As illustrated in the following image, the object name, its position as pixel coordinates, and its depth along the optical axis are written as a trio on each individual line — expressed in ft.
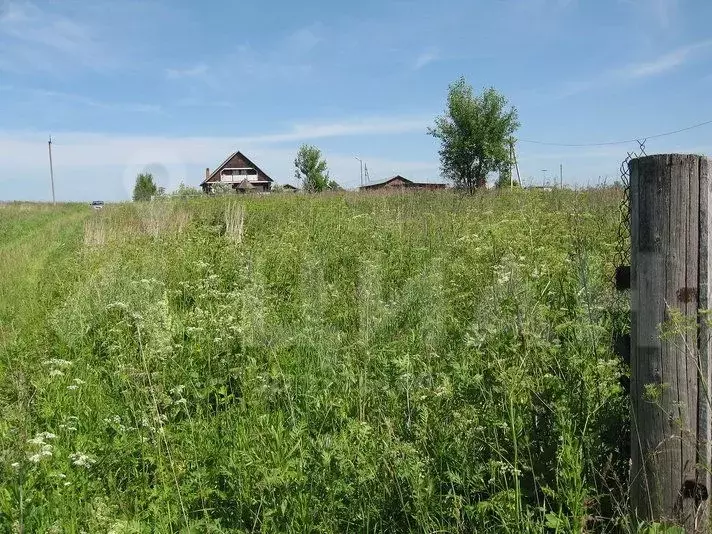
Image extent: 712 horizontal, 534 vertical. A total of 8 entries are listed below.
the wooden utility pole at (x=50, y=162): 270.75
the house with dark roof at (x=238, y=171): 282.56
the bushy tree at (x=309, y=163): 241.35
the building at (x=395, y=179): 274.98
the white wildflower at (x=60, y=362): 12.87
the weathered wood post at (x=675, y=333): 6.77
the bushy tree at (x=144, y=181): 266.10
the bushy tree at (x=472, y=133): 162.40
